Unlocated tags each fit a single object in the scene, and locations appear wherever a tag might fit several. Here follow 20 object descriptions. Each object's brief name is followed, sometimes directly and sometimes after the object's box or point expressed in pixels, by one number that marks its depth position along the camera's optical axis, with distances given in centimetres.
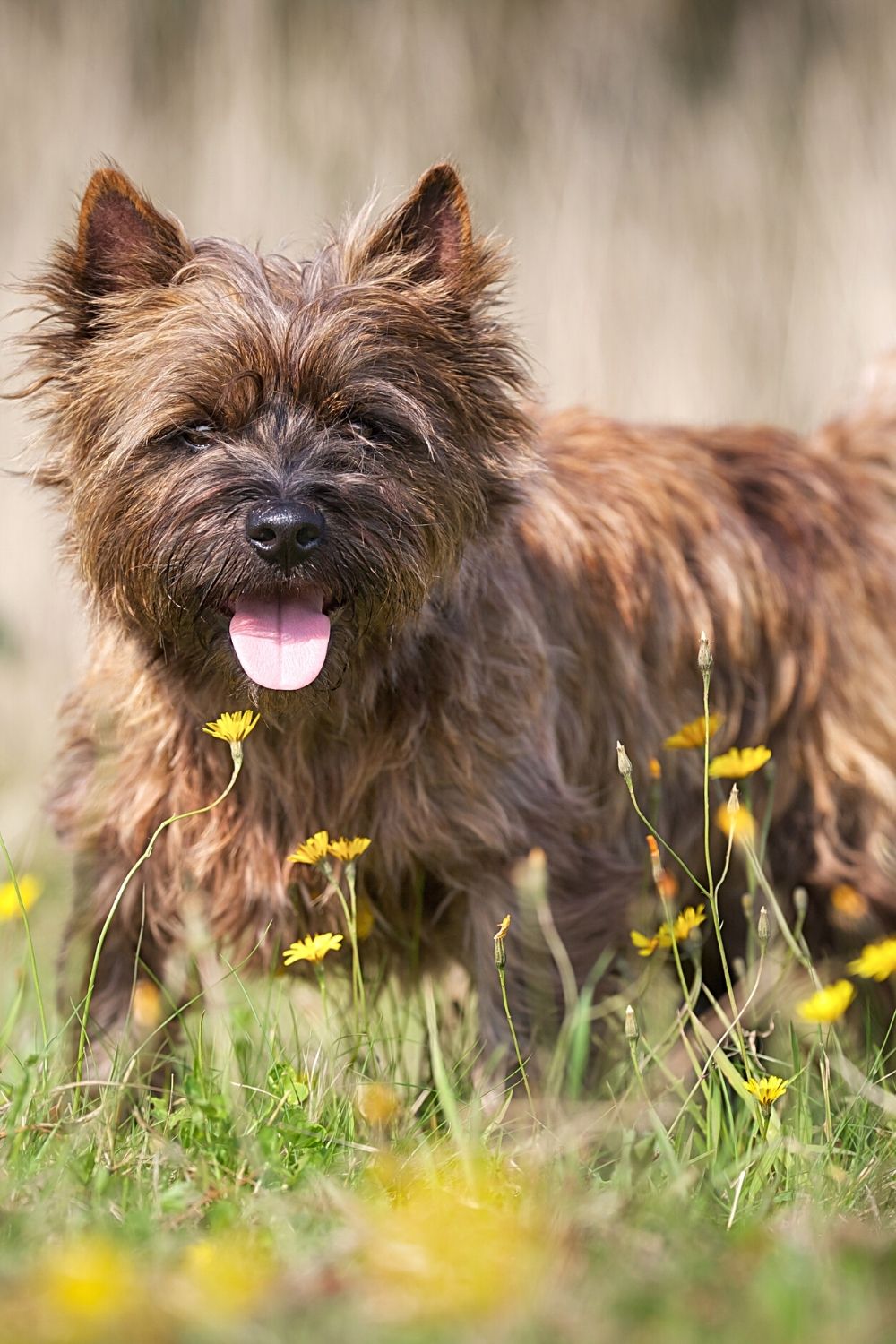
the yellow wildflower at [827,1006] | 466
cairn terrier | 583
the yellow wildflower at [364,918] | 640
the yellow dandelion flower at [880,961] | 502
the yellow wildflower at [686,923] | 549
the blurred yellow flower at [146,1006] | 640
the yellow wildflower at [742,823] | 532
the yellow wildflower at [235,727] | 515
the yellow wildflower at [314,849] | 550
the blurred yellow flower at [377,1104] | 510
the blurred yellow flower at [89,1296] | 294
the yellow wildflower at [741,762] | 573
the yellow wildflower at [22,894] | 587
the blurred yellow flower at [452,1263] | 319
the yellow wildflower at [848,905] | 740
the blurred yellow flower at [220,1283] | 313
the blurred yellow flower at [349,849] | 549
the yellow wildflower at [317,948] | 541
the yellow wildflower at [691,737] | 588
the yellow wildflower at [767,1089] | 504
